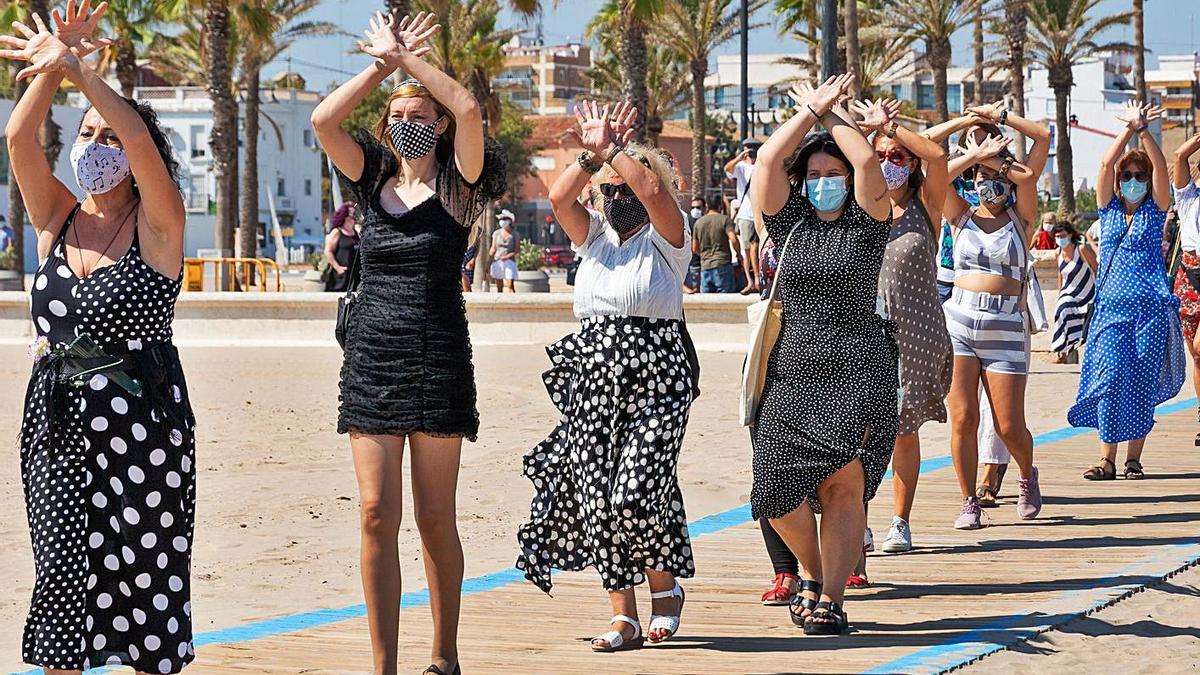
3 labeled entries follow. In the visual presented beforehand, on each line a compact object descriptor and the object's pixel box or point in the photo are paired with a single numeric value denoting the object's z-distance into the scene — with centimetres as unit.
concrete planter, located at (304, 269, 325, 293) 3550
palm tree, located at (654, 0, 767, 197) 5116
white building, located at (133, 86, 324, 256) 8250
